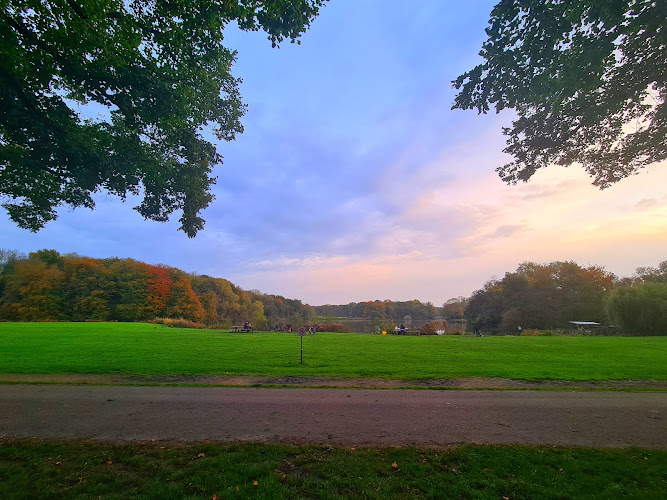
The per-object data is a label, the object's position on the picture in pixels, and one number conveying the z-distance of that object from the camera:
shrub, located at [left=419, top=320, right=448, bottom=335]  34.25
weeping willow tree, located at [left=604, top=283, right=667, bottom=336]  35.09
